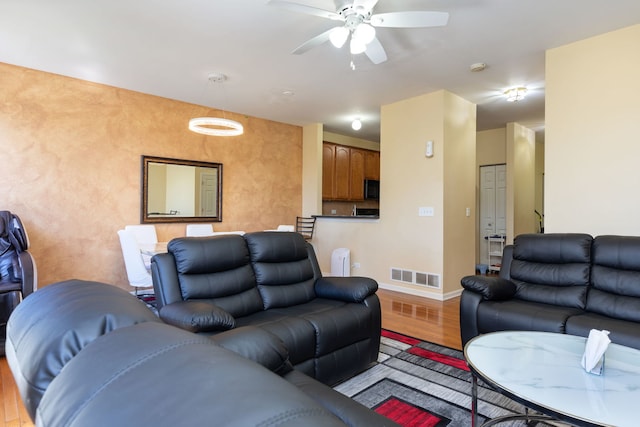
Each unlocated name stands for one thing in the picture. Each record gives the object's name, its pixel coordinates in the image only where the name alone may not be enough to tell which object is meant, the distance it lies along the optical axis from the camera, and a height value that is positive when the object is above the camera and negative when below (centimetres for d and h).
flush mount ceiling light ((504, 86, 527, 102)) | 454 +163
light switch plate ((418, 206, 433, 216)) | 477 +4
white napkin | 149 -61
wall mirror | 488 +33
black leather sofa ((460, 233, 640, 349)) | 233 -59
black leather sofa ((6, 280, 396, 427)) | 37 -21
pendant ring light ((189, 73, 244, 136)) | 409 +109
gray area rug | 195 -114
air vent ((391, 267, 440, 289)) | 471 -92
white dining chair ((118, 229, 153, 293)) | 400 -59
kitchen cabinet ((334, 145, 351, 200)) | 728 +86
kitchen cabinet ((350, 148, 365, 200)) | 759 +88
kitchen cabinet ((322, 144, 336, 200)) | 701 +88
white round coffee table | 124 -70
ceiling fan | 235 +139
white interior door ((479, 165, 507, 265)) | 661 +21
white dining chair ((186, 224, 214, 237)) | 493 -25
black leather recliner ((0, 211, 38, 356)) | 291 -50
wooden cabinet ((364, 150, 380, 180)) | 793 +115
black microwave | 786 +56
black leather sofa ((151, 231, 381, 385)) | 203 -59
